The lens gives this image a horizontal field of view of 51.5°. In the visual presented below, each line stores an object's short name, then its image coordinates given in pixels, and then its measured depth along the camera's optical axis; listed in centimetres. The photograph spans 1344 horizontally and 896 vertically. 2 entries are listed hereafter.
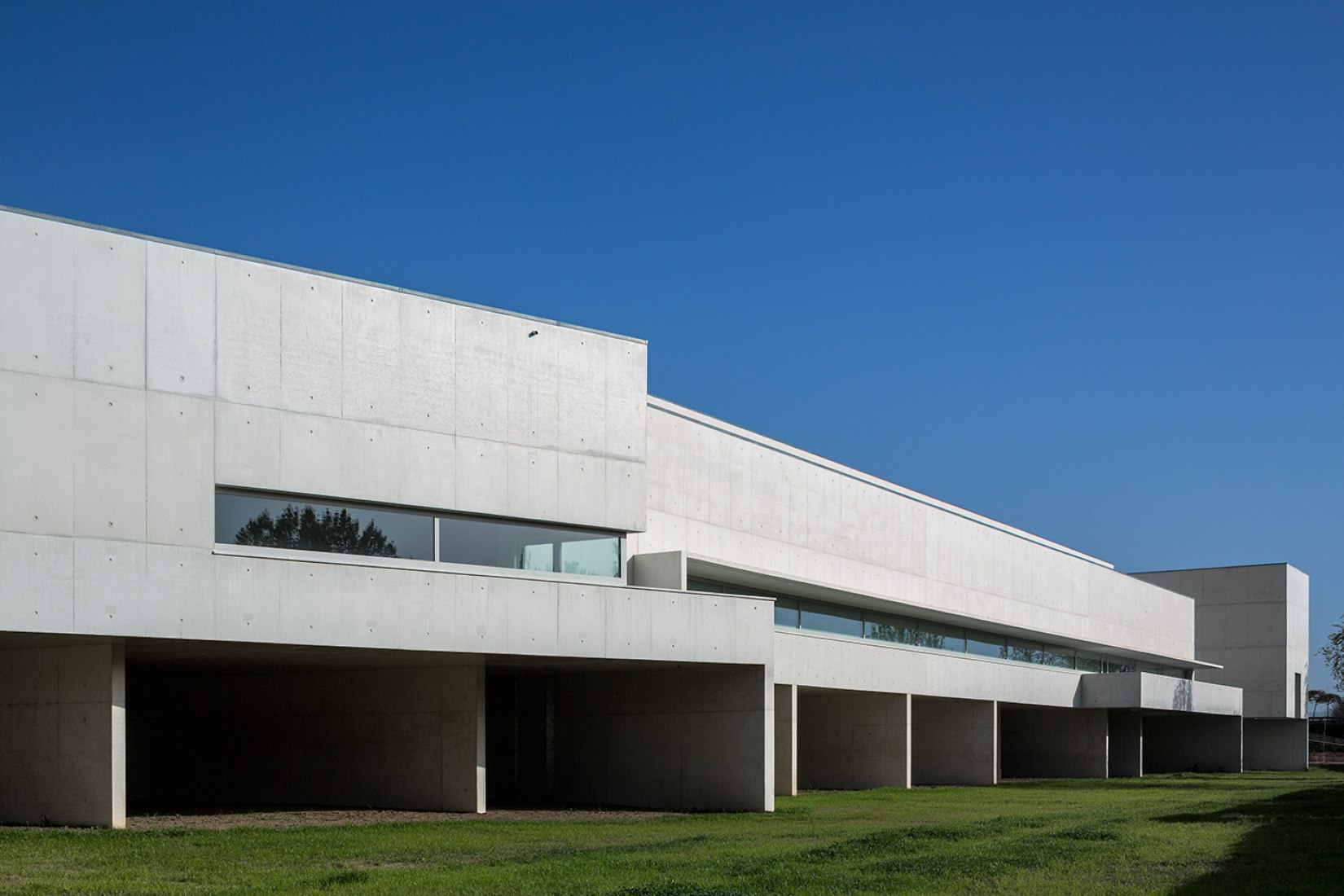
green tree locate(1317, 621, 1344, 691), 6172
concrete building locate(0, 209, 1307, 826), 2108
